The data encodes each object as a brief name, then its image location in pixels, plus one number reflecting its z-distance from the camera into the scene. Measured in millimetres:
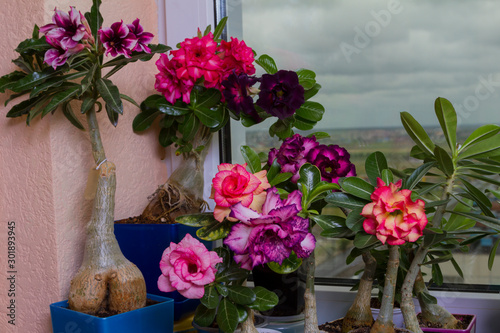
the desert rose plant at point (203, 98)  1164
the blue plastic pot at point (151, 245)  1165
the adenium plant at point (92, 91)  968
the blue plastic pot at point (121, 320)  932
